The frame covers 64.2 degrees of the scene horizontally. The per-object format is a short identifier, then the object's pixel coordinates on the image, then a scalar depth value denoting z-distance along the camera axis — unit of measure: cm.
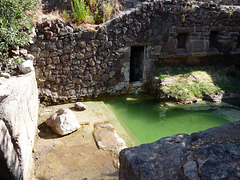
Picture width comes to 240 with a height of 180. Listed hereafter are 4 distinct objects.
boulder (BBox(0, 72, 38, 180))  218
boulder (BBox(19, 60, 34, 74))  427
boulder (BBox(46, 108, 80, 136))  399
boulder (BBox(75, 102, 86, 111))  521
